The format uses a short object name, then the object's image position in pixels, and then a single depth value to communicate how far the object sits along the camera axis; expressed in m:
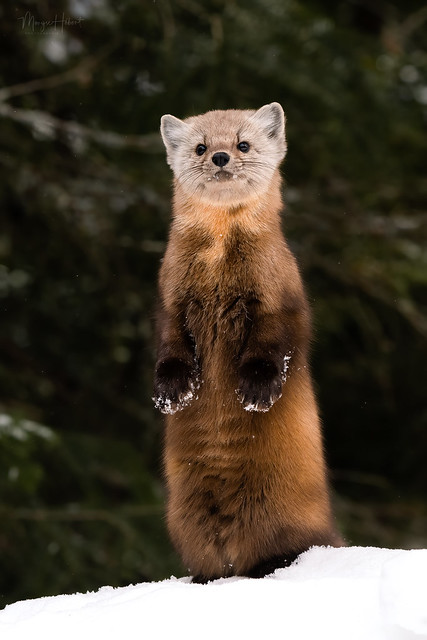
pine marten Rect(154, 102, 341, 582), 7.79
